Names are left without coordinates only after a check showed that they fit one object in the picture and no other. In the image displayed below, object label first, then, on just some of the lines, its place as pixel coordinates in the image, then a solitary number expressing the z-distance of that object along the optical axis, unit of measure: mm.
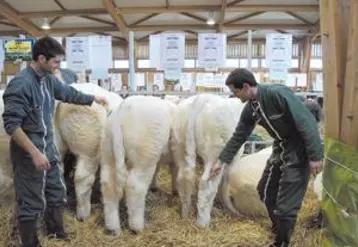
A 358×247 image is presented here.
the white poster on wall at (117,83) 7191
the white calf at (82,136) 2846
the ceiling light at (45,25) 10733
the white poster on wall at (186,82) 7404
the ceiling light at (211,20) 10590
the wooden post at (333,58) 1772
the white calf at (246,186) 2961
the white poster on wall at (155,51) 3795
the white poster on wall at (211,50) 3812
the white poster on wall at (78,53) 3832
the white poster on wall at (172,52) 3719
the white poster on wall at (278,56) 3789
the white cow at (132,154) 2701
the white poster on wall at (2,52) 4059
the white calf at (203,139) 2812
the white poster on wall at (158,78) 8711
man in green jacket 2281
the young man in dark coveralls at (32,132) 2246
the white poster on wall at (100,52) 3792
